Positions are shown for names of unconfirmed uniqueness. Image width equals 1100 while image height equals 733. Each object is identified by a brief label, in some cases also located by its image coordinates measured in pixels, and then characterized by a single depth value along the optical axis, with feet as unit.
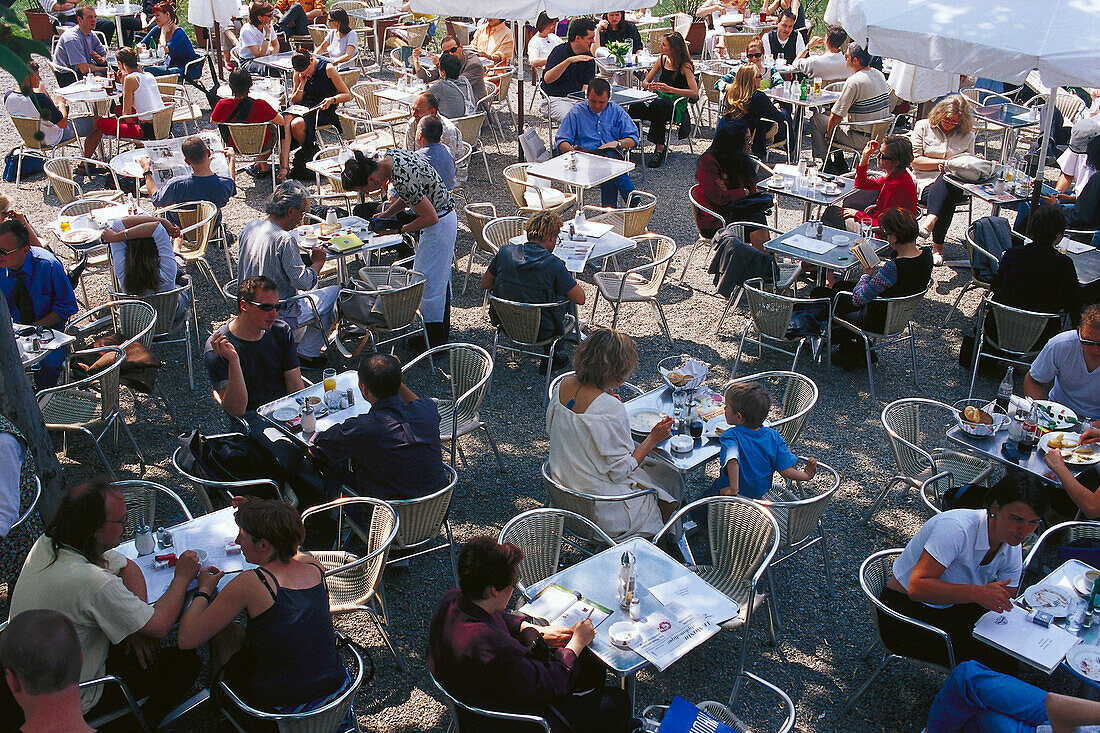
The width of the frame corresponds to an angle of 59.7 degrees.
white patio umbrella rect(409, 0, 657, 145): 32.76
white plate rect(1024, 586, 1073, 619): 13.53
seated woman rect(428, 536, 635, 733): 11.62
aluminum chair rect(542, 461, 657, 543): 15.71
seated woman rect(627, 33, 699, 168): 39.81
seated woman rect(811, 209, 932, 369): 22.09
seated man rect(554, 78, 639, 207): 33.86
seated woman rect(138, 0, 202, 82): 47.88
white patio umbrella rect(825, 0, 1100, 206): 20.06
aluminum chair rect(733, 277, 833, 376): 22.57
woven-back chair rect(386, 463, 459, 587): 15.61
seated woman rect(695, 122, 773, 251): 28.78
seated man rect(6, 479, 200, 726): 12.21
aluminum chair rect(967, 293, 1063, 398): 21.50
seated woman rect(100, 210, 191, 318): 22.75
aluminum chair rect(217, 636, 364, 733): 12.06
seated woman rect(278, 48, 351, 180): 37.29
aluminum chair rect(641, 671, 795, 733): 12.50
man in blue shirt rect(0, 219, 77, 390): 20.25
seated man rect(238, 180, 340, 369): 22.33
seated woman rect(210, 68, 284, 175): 34.12
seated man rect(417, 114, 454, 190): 28.35
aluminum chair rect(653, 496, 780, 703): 15.19
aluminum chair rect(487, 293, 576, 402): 22.15
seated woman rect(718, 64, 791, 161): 32.19
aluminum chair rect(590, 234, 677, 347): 24.84
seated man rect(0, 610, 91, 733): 9.98
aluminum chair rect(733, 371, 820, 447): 18.04
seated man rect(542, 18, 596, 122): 40.45
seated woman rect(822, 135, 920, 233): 26.17
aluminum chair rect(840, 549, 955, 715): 13.64
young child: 16.17
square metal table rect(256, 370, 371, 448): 17.75
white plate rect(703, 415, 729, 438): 17.61
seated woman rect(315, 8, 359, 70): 45.68
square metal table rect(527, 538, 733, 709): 12.86
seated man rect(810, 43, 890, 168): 35.32
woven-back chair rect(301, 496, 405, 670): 14.56
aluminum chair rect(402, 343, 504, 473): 19.47
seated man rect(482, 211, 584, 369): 22.22
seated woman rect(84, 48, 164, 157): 36.81
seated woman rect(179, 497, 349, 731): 12.12
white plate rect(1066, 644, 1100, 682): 12.52
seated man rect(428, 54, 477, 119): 35.76
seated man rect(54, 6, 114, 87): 44.42
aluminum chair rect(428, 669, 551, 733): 11.79
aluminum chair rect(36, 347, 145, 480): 19.02
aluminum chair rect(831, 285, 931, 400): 22.36
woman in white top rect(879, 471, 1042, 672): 13.34
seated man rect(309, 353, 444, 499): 15.93
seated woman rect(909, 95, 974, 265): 29.04
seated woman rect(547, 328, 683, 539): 16.11
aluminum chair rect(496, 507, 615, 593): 14.99
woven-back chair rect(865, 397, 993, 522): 17.88
